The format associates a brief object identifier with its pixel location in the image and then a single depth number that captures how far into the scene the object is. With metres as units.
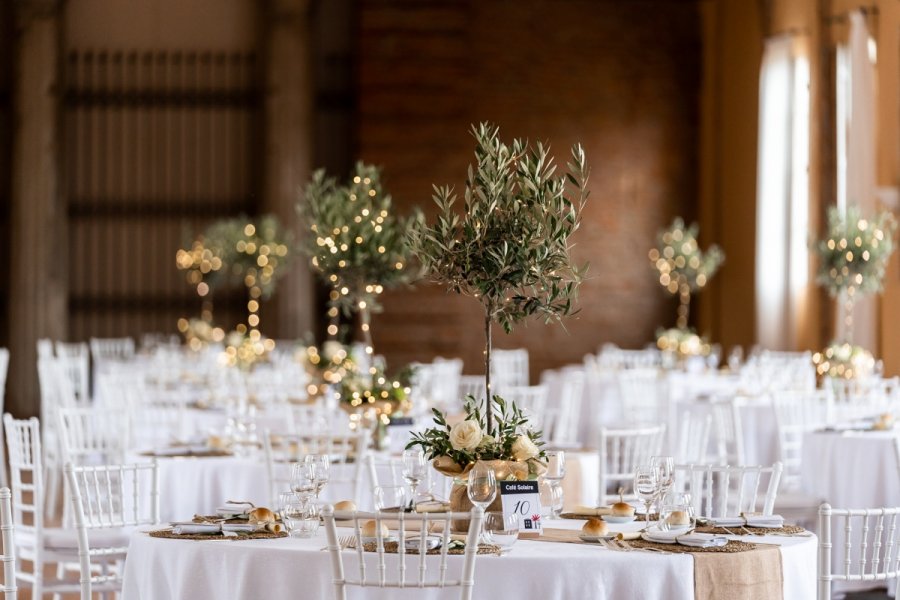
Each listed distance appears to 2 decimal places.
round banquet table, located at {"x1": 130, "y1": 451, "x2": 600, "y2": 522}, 9.74
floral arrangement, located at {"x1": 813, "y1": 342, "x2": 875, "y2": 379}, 16.15
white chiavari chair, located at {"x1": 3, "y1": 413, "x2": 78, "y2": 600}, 8.52
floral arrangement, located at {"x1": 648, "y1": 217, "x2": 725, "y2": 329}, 22.88
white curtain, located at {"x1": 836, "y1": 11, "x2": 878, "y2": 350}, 19.23
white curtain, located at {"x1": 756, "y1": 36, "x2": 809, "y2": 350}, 21.64
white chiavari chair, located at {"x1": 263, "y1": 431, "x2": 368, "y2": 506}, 9.06
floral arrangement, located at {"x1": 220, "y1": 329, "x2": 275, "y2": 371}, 17.91
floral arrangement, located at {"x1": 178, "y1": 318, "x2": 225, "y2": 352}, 22.24
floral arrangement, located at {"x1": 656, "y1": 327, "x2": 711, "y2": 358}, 20.77
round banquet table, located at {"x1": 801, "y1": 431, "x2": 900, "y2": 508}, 11.20
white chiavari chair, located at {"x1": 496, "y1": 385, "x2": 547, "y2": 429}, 13.60
